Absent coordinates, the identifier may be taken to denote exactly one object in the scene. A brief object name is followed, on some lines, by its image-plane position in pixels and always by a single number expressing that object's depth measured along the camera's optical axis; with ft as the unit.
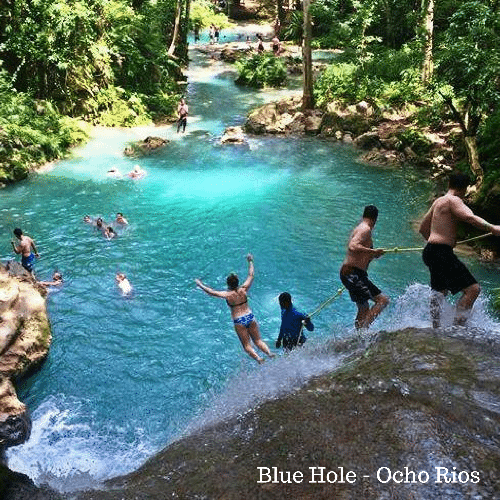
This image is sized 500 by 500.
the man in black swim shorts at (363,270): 25.02
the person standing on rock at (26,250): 43.58
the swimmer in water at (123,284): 42.93
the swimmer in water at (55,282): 43.40
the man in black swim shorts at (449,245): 22.04
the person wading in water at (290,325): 28.04
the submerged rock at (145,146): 76.23
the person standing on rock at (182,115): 83.30
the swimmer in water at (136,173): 67.36
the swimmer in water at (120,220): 54.75
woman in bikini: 29.91
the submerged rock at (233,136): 80.02
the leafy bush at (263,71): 110.52
